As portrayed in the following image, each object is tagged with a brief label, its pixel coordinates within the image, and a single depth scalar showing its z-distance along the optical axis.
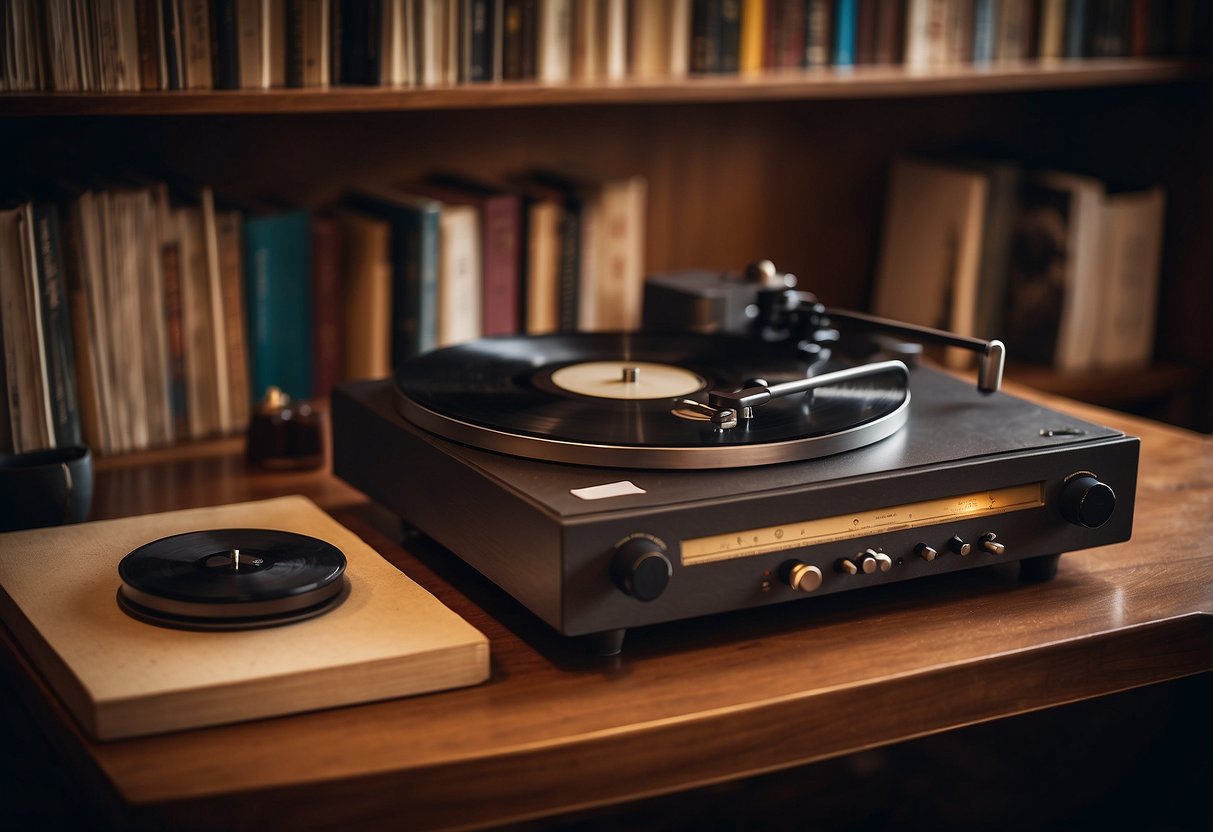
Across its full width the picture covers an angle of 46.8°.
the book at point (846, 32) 1.71
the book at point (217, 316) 1.44
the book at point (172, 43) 1.28
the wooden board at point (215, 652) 0.84
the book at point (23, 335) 1.29
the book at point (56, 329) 1.32
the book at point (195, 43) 1.29
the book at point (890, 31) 1.74
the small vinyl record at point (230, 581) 0.92
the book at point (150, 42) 1.27
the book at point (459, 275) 1.59
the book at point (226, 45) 1.30
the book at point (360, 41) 1.37
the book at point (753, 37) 1.63
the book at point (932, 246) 1.90
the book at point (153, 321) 1.40
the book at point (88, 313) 1.36
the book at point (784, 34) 1.66
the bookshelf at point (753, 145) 1.51
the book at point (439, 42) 1.40
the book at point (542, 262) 1.65
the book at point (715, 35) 1.60
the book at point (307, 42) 1.35
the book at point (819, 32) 1.69
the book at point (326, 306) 1.56
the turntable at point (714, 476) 0.92
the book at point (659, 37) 1.57
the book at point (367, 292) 1.57
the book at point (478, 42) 1.42
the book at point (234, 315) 1.47
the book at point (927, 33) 1.75
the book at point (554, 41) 1.49
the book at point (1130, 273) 1.93
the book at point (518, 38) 1.46
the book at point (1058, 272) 1.89
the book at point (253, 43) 1.31
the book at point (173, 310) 1.41
